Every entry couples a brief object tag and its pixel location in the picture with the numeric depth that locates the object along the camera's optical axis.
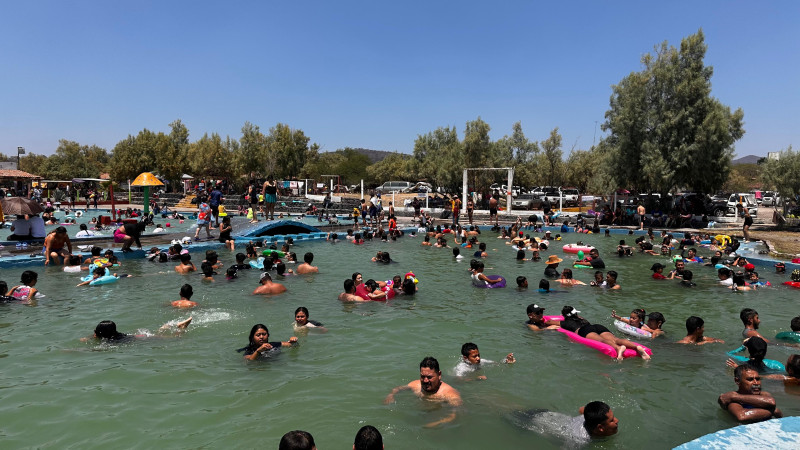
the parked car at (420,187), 55.04
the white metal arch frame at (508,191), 32.06
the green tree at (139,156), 52.09
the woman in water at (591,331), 7.82
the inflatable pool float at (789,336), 8.41
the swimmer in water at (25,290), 10.41
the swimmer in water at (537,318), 9.00
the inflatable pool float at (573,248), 18.78
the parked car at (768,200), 51.50
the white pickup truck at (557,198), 40.17
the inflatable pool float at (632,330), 8.64
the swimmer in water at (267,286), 11.55
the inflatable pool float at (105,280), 12.27
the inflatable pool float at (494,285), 12.70
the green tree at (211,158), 54.44
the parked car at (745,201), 35.30
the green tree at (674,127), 27.55
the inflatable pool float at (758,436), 4.25
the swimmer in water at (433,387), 5.95
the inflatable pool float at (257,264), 14.73
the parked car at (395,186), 55.93
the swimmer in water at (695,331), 8.29
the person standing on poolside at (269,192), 22.77
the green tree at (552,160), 47.77
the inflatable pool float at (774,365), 6.95
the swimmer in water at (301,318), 8.77
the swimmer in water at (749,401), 5.55
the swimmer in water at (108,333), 7.96
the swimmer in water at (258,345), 7.35
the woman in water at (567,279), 12.68
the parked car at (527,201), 38.92
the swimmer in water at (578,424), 5.13
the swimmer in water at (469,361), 7.07
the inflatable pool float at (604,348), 7.73
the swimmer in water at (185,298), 10.17
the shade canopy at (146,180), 28.30
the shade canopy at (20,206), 16.00
